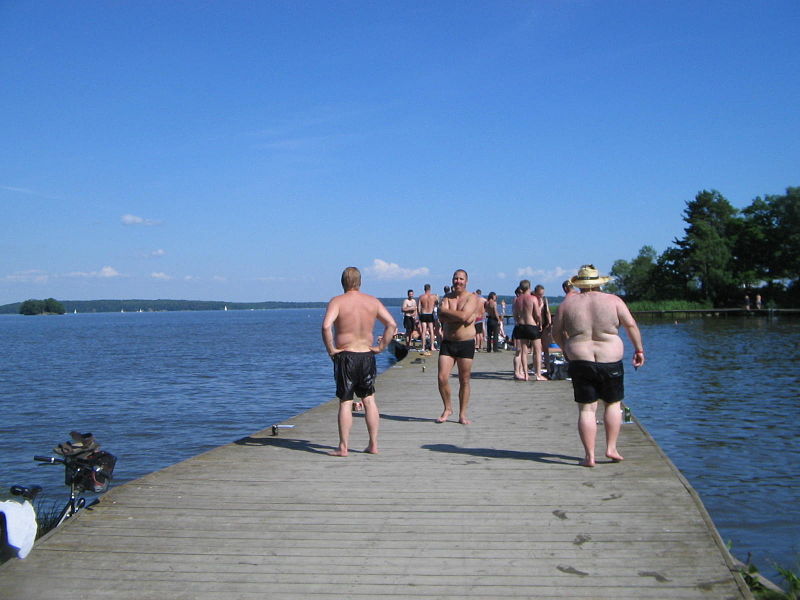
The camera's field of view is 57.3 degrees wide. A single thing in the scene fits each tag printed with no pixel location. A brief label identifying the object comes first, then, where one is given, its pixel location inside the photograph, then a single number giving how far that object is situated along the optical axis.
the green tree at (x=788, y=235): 66.88
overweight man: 6.10
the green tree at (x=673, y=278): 76.62
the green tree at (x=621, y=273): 103.81
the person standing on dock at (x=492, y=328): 19.34
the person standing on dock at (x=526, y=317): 11.98
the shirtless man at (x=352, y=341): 6.69
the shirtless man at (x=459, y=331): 8.39
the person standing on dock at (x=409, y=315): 20.64
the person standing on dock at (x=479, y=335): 19.96
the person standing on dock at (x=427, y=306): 18.01
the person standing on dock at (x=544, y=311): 12.71
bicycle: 5.41
